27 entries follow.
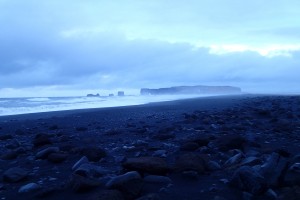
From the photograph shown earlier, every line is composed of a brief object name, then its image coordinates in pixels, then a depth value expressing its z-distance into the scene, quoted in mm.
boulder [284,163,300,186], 3580
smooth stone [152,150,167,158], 5719
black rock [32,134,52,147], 7211
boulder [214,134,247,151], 5891
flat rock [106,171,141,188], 3590
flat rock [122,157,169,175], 4211
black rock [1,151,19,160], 6031
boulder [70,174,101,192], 3771
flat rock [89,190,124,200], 3188
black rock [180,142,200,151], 5949
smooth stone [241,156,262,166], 4461
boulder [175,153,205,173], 4391
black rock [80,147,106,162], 5457
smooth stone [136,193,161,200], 3271
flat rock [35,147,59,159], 5754
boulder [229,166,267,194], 3443
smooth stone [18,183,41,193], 3916
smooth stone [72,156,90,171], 4920
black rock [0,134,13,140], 8992
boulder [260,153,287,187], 3592
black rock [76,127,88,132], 10397
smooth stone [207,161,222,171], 4566
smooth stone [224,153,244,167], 4755
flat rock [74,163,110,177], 4332
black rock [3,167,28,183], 4375
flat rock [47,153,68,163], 5435
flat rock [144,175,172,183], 4046
